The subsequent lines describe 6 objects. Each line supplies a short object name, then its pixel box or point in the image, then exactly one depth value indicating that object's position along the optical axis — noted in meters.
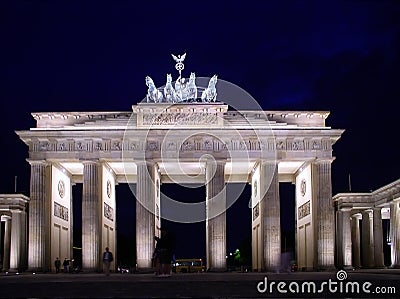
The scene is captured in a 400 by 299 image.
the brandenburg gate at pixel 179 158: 58.97
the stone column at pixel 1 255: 75.43
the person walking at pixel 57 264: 57.41
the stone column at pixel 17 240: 64.69
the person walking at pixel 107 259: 45.19
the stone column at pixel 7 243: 69.69
